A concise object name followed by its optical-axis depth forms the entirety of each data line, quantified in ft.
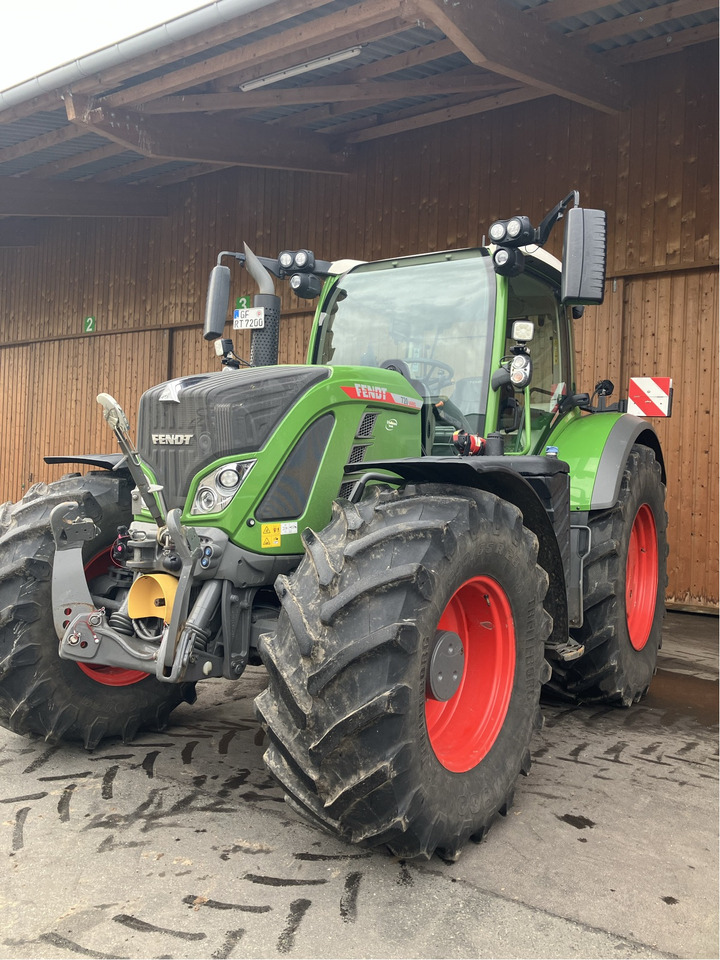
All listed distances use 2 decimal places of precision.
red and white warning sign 26.53
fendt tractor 8.65
